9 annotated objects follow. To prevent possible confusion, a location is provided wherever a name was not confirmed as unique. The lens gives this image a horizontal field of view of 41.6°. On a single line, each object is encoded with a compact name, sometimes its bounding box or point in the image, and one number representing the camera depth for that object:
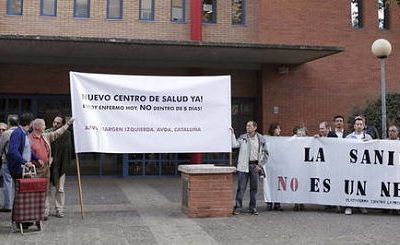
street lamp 11.73
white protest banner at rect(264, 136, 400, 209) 10.30
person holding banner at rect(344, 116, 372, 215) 10.50
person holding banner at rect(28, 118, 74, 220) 8.99
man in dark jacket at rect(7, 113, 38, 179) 8.44
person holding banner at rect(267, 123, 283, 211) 10.84
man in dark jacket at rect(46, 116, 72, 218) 9.80
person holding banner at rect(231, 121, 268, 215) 10.20
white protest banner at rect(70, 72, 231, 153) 9.71
